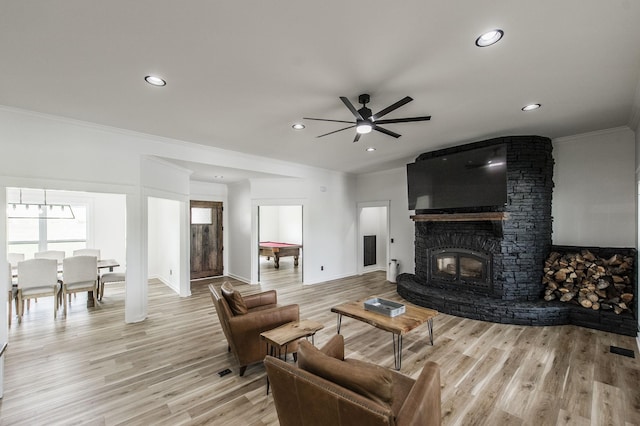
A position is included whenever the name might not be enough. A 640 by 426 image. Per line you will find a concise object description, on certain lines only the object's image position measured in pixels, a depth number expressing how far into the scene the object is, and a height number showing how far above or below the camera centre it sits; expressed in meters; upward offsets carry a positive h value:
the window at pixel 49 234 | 6.16 -0.41
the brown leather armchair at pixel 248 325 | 2.79 -1.17
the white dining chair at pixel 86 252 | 5.66 -0.76
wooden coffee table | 2.94 -1.21
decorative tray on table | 3.27 -1.17
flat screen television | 4.35 +0.58
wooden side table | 2.51 -1.15
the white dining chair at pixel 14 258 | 5.24 -0.80
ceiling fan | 2.67 +1.00
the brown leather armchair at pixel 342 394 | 1.33 -0.94
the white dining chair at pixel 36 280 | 4.20 -1.00
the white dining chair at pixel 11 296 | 4.10 -1.24
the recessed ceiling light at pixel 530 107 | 3.29 +1.30
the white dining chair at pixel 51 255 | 5.51 -0.78
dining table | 5.07 -1.00
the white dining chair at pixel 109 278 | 5.28 -1.21
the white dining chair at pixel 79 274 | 4.59 -1.00
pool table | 8.57 -1.16
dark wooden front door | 7.27 -0.64
